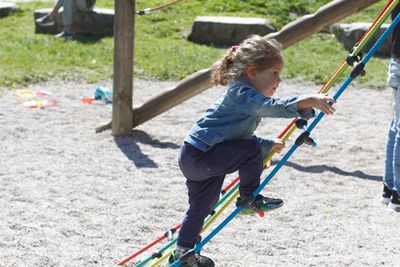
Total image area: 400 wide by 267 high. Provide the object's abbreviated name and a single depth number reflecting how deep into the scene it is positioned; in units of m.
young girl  7.59
